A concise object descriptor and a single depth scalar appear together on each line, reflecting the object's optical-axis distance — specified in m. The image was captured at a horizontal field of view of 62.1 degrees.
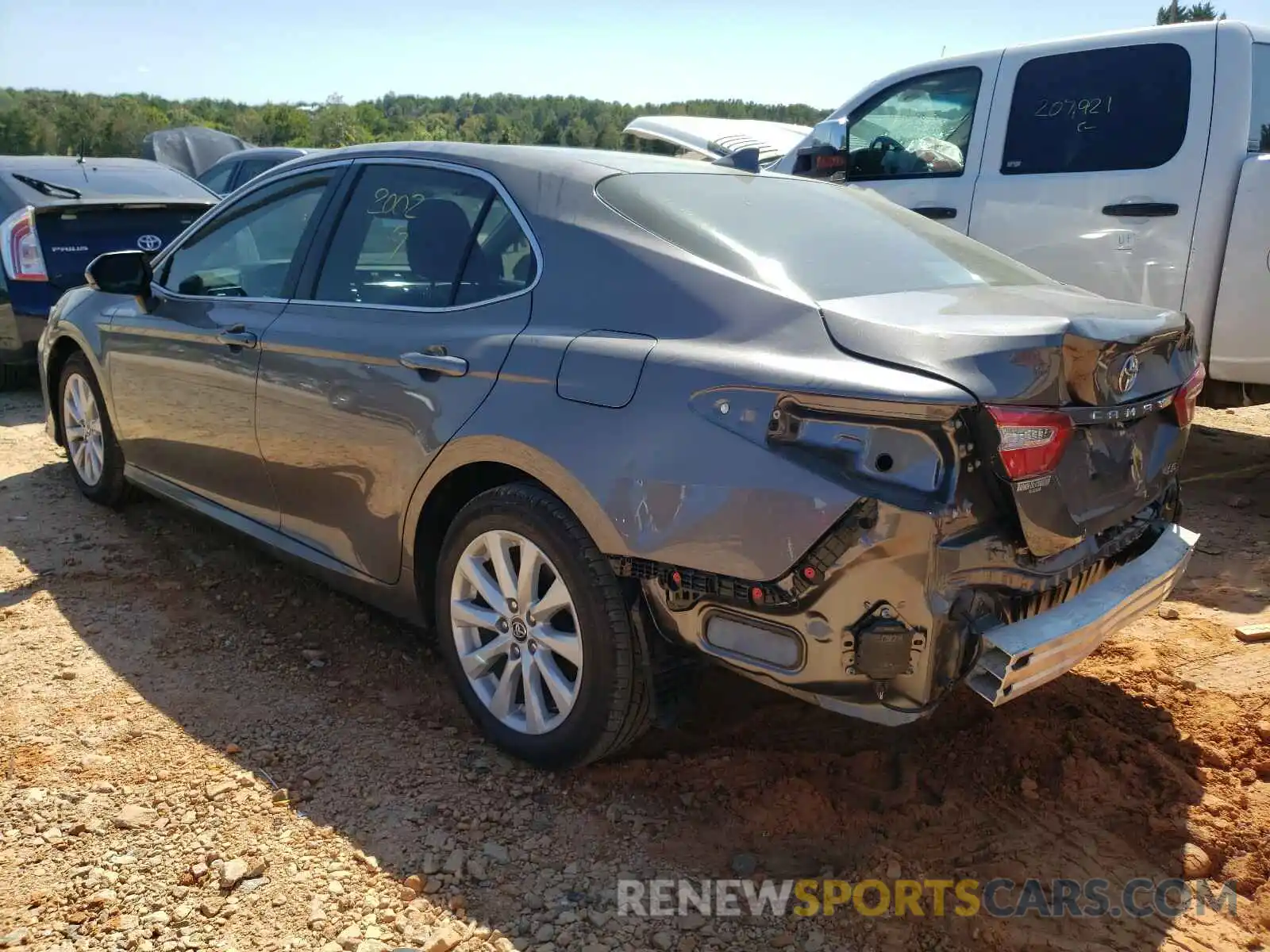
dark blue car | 6.95
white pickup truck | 4.95
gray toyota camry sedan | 2.27
